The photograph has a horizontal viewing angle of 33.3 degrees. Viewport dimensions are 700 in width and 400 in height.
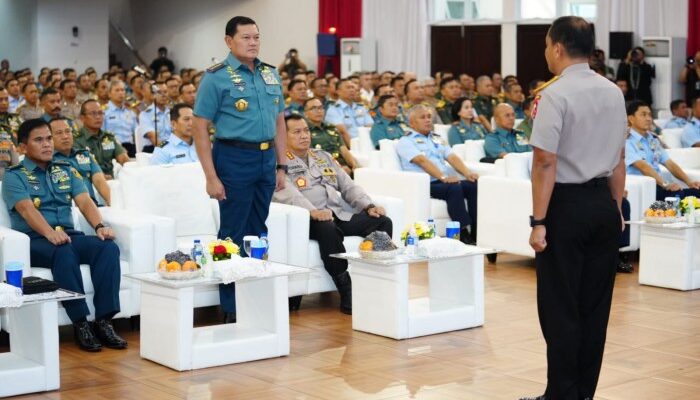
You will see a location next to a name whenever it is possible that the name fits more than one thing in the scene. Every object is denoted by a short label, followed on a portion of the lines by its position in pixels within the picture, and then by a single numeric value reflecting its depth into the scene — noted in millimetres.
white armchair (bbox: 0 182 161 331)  5438
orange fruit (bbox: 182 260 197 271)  4934
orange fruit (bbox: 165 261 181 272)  4930
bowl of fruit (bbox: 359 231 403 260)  5523
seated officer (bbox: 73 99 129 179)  8281
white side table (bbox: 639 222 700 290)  6785
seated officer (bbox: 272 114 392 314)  6188
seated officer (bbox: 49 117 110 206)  6137
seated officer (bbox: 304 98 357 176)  8531
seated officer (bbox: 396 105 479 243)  8172
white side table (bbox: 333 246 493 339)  5488
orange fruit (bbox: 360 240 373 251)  5559
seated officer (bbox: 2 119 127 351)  5316
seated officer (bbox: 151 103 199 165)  7332
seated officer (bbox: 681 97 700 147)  10023
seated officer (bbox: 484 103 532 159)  9109
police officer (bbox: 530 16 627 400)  3830
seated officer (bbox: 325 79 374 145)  11359
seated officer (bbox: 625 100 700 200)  8062
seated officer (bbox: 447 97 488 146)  9695
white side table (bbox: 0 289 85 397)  4543
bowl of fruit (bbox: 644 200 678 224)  6797
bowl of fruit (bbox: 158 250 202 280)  4922
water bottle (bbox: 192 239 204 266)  5035
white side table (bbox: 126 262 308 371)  4906
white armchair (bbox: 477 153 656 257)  7566
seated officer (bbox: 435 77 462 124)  12188
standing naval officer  5477
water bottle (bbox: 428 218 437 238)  5766
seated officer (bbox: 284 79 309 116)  10703
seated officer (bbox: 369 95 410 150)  9352
